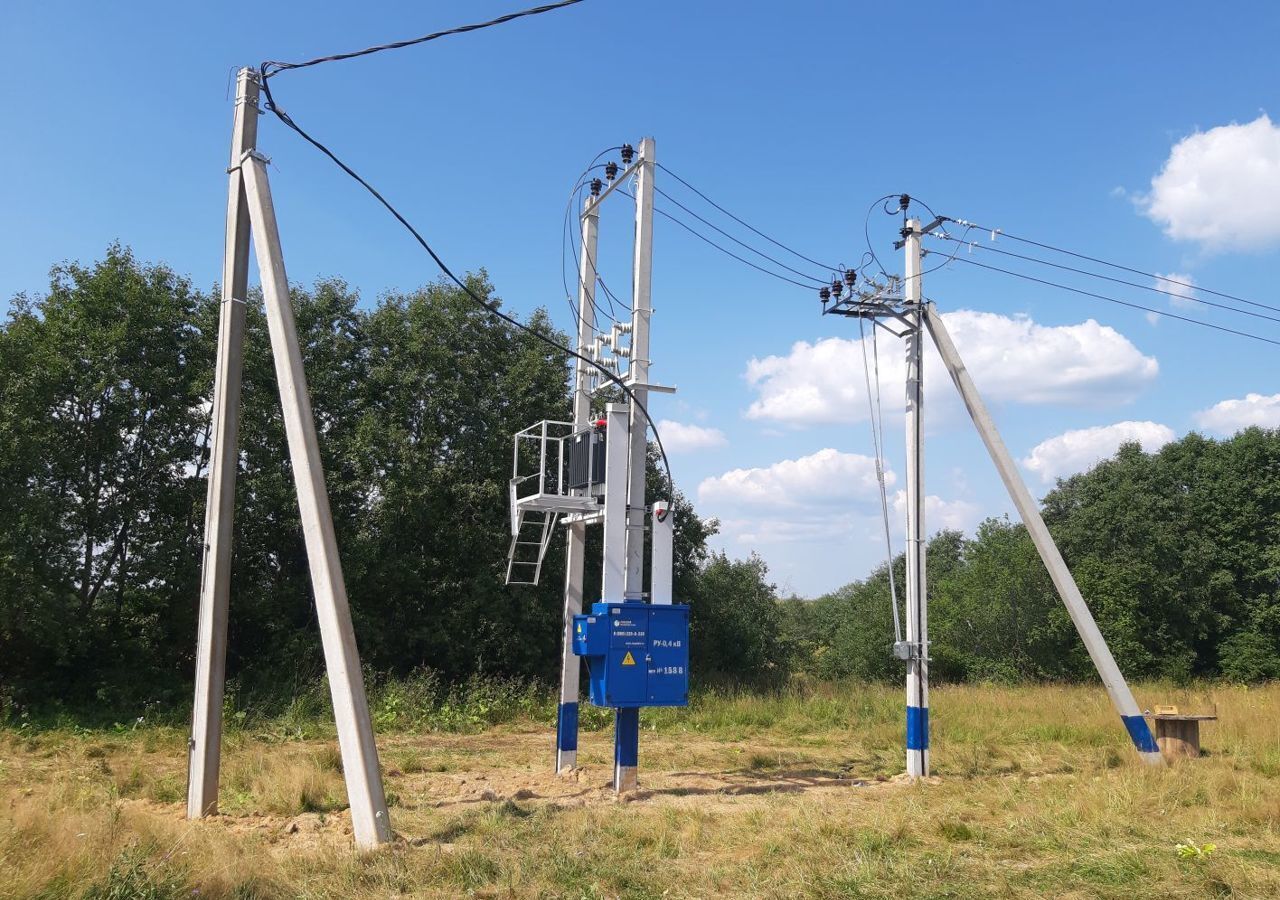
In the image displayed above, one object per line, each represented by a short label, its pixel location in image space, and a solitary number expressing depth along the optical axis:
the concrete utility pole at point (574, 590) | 12.20
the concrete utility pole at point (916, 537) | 12.23
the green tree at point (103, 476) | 16.83
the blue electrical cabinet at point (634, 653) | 10.57
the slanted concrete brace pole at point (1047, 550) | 12.84
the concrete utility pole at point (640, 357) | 11.23
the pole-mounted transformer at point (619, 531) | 10.67
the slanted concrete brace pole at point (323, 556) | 7.59
